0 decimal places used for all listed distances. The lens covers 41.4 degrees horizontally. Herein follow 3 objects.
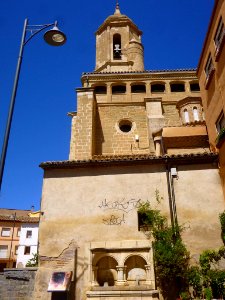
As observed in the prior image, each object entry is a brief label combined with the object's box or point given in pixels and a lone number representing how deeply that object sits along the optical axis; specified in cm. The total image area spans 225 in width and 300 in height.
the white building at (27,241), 3991
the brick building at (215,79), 1077
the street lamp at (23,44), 579
